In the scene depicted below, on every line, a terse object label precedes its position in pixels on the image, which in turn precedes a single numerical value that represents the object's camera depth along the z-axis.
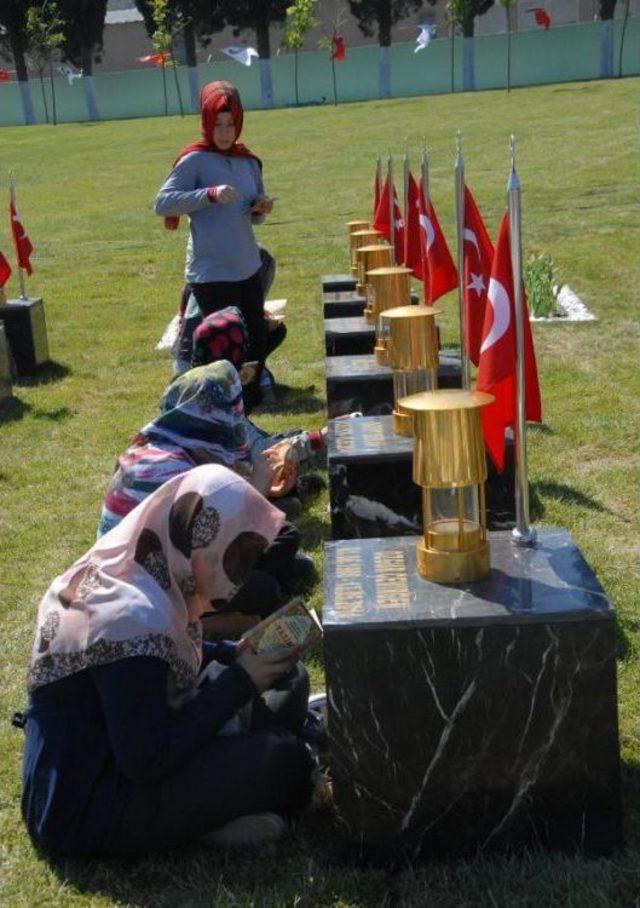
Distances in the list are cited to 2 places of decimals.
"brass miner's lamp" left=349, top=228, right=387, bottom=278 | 7.76
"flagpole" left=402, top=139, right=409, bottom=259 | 6.22
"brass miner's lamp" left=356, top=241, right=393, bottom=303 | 6.33
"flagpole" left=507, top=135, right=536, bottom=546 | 3.13
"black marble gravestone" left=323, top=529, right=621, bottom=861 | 2.77
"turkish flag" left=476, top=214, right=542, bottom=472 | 3.21
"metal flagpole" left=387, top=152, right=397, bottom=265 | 7.03
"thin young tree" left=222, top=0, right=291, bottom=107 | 47.00
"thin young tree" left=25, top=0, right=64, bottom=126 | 46.28
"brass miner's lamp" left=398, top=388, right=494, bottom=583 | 2.80
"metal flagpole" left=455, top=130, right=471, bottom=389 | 4.19
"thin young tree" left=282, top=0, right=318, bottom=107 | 44.88
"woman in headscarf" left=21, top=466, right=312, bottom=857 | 2.76
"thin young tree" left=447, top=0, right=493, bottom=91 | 43.88
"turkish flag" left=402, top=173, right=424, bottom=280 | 6.41
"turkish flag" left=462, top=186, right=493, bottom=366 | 4.46
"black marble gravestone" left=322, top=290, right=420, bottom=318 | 7.54
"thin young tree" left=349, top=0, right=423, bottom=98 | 46.44
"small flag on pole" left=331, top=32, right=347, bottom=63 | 44.53
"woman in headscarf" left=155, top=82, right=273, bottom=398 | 6.25
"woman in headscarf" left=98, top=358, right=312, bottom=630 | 3.96
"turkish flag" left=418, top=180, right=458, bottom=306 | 5.46
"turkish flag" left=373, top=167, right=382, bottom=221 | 8.73
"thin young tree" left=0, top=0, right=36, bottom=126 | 47.19
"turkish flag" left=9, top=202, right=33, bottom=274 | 8.92
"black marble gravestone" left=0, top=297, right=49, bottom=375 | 8.82
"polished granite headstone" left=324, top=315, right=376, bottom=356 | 6.36
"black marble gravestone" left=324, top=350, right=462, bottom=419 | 5.37
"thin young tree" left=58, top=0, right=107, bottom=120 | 48.38
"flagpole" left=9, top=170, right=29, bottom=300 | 8.75
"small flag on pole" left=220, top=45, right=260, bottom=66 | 44.66
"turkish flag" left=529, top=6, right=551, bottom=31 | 45.06
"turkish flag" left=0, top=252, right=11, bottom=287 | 8.33
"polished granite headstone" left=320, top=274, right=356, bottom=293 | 8.81
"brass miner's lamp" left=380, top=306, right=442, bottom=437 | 4.18
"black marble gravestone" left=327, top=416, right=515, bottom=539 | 4.49
